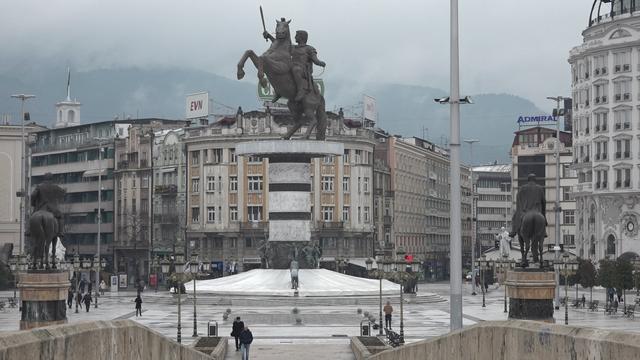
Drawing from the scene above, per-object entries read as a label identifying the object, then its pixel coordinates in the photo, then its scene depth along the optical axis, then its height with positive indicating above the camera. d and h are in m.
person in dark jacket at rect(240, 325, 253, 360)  44.25 -3.47
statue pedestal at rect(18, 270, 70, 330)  38.62 -1.64
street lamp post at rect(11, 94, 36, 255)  106.93 +4.05
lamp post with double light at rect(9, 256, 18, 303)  83.43 -1.56
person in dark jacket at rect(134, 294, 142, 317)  76.00 -3.80
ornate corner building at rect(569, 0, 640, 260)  121.06 +10.49
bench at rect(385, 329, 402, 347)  48.43 -3.74
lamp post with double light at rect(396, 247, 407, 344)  58.56 -1.22
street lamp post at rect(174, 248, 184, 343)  58.28 -1.28
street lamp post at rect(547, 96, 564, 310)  87.88 +2.07
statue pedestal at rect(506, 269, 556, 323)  37.06 -1.48
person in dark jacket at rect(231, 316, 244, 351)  48.88 -3.29
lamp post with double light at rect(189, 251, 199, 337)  62.00 -1.22
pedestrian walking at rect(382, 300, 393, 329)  60.73 -3.50
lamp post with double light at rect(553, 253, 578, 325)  69.38 -1.33
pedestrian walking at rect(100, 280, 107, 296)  118.56 -4.28
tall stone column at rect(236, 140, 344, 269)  81.31 +3.50
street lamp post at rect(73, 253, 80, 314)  90.62 -1.68
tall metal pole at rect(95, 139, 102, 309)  147.12 +10.10
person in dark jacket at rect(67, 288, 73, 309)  87.30 -3.94
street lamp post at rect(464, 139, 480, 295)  118.62 -4.12
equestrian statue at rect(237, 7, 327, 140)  78.94 +10.43
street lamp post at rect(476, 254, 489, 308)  96.74 -1.79
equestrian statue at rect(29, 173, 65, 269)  39.59 +0.59
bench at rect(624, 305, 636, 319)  75.69 -4.23
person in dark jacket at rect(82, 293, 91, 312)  83.26 -3.84
